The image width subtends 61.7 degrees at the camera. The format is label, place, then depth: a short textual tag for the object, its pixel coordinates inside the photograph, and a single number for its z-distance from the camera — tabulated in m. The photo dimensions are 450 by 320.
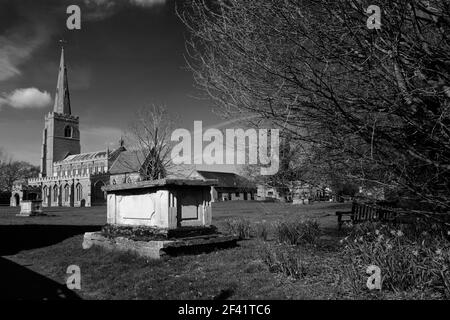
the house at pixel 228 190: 81.62
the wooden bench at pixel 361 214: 11.50
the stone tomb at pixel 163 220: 8.48
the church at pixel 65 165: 67.06
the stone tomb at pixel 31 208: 27.33
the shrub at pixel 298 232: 8.83
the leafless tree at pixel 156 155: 25.69
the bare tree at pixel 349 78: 4.05
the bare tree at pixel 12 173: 82.69
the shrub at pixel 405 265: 4.51
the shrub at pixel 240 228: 11.36
